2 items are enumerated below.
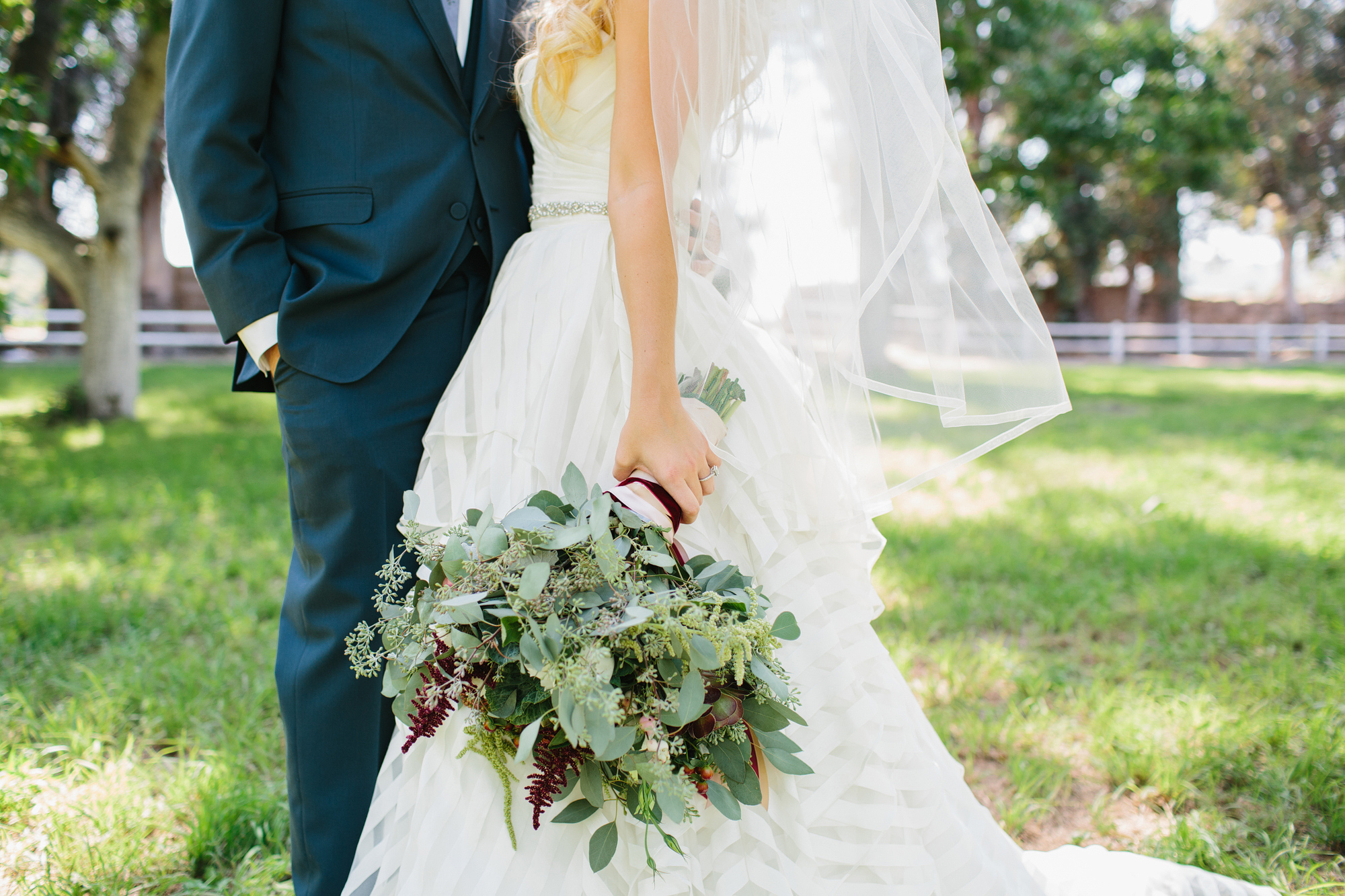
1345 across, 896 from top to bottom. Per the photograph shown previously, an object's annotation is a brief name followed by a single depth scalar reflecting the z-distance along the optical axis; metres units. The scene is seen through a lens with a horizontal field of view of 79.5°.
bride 1.29
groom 1.47
